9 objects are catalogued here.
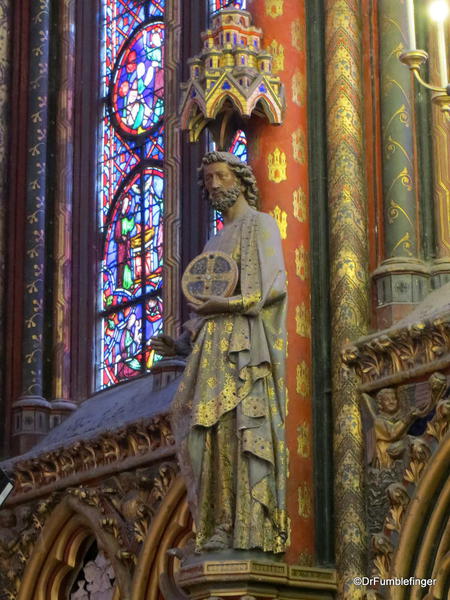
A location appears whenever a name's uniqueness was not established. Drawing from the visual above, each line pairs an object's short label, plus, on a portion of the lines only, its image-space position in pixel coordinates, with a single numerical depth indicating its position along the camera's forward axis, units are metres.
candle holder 6.57
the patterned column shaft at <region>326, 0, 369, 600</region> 8.51
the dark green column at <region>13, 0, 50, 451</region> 12.51
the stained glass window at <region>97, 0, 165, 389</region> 12.50
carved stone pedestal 8.07
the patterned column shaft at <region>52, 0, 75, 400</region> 12.71
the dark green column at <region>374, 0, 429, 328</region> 8.88
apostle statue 8.21
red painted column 8.65
